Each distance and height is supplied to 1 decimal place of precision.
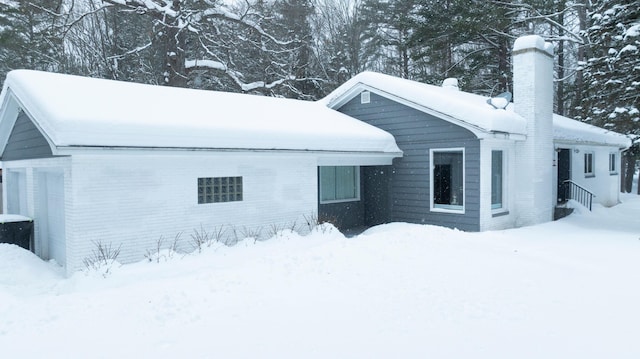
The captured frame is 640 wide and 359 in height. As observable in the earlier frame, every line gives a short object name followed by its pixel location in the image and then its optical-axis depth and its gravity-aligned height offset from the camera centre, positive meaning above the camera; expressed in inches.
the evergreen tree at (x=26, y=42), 855.1 +242.0
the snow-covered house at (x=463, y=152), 492.1 +19.0
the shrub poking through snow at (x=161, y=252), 362.3 -64.0
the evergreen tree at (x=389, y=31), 1127.6 +343.2
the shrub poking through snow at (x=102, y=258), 329.7 -62.9
